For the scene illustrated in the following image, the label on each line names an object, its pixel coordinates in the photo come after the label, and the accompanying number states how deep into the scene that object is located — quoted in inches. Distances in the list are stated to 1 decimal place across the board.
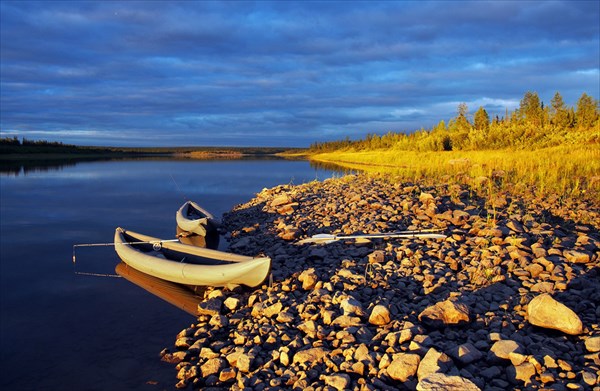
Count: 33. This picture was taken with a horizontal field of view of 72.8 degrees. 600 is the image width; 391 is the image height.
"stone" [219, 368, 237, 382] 228.8
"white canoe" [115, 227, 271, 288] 332.5
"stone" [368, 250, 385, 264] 345.1
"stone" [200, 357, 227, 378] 237.8
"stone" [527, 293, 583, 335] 214.2
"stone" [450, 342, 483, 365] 197.0
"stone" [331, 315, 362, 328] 247.6
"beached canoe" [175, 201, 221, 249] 587.2
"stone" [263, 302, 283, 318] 285.6
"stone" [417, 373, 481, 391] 169.8
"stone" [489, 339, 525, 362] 195.9
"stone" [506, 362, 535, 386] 181.9
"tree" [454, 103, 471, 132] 2012.9
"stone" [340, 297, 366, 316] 256.4
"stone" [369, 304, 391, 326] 244.2
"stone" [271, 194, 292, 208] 641.6
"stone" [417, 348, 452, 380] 187.2
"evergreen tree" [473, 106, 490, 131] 2082.7
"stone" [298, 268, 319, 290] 317.1
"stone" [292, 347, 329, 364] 220.8
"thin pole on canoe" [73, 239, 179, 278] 460.9
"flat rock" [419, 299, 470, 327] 234.8
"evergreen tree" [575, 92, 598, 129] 1387.8
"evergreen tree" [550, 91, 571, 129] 1476.5
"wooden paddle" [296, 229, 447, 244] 381.7
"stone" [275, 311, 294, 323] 272.1
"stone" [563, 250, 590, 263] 304.3
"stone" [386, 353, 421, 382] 192.9
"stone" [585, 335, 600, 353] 196.4
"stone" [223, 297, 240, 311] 316.8
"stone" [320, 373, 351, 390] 194.7
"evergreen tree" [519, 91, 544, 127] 1835.5
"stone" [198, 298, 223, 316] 320.5
